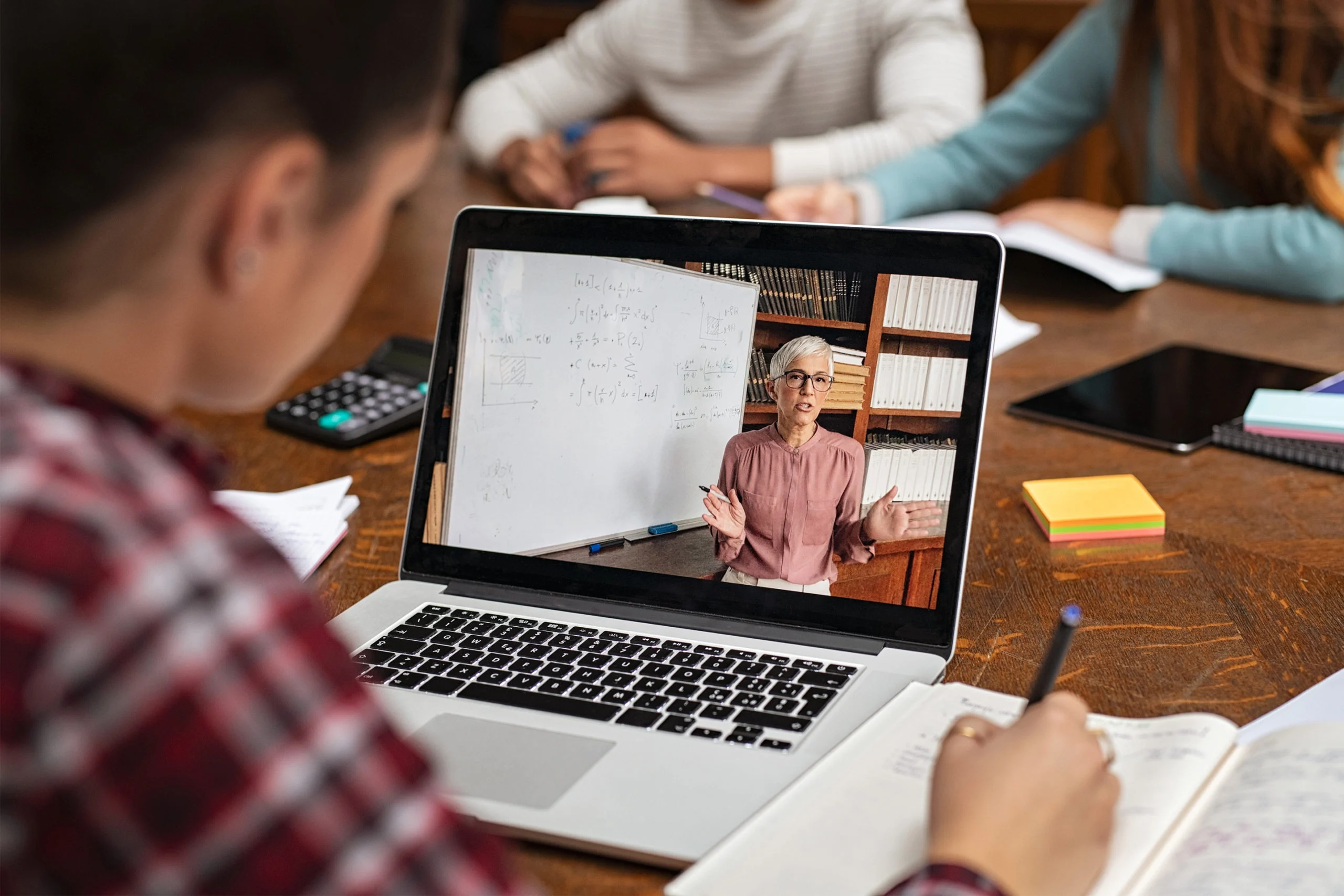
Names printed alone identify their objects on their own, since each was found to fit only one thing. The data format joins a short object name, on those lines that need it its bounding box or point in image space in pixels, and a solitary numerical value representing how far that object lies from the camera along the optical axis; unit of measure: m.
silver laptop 0.60
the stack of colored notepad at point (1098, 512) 0.83
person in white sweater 1.80
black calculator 1.00
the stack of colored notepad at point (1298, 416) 0.94
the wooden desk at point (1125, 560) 0.66
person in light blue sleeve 1.32
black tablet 0.99
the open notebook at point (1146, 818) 0.47
